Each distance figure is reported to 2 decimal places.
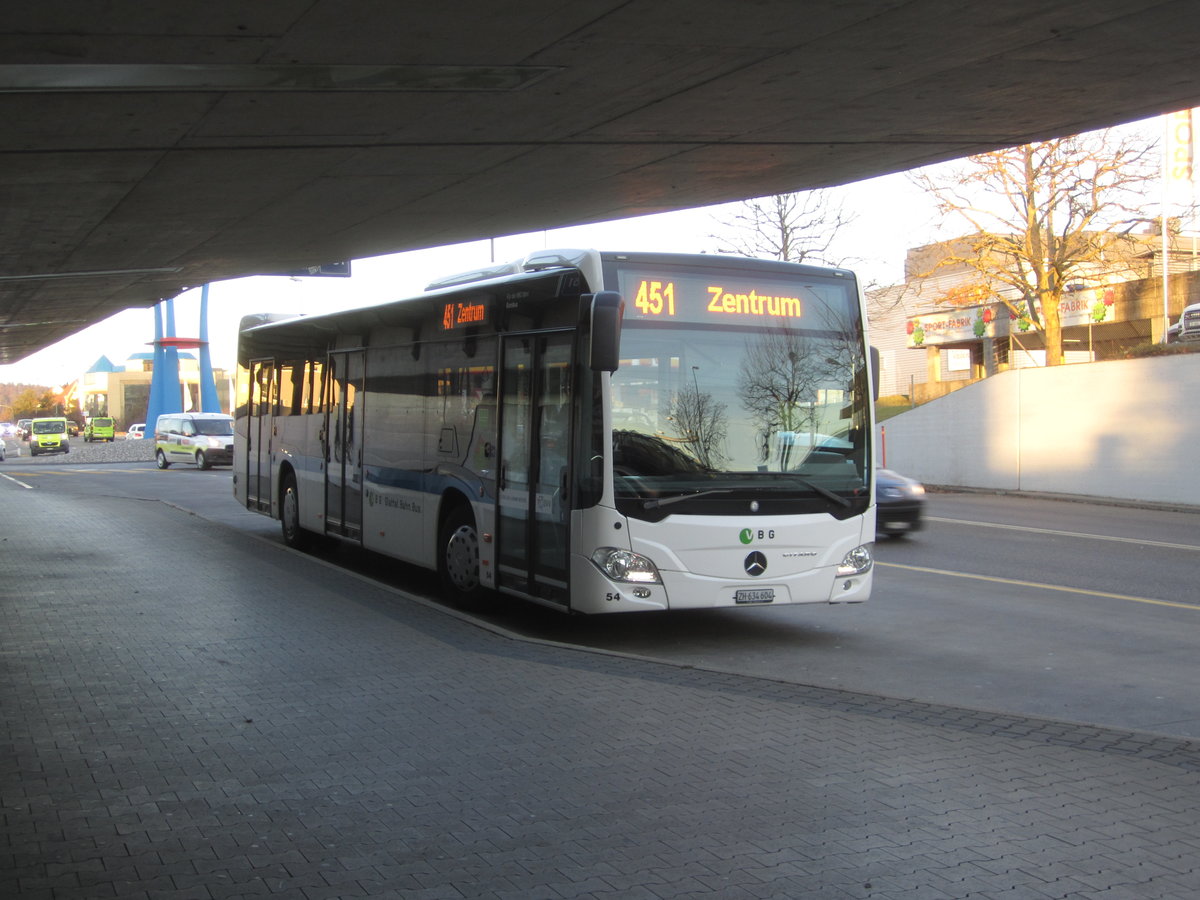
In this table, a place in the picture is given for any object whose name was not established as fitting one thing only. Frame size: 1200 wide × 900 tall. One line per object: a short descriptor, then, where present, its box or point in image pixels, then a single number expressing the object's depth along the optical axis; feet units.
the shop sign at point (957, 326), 164.66
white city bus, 29.81
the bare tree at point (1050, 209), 118.42
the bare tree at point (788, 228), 122.42
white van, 132.46
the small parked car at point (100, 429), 306.96
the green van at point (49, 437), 229.45
